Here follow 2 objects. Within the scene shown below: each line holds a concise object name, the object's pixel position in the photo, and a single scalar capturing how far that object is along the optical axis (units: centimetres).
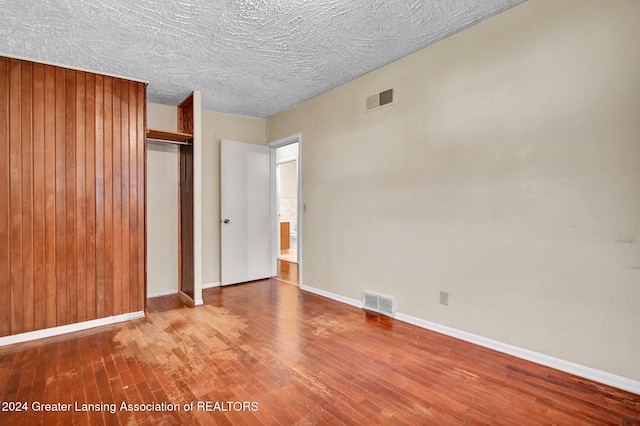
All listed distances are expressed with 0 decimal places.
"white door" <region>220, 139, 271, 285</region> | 480
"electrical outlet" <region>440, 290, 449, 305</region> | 291
